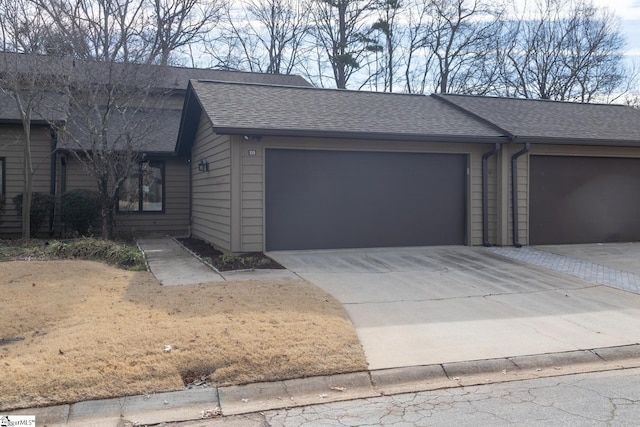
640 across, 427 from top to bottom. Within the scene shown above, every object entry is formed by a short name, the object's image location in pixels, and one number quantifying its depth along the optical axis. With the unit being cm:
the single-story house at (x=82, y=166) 1427
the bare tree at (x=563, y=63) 3169
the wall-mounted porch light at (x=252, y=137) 1108
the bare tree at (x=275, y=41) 3111
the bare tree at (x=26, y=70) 1373
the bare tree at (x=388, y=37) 3058
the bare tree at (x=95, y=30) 1463
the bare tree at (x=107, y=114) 1332
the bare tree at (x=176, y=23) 2222
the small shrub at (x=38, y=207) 1469
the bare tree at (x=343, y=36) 3039
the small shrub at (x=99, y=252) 1081
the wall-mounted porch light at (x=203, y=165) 1355
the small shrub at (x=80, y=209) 1462
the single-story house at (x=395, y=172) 1148
